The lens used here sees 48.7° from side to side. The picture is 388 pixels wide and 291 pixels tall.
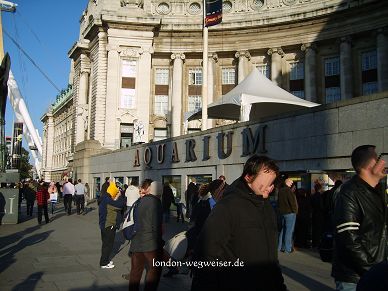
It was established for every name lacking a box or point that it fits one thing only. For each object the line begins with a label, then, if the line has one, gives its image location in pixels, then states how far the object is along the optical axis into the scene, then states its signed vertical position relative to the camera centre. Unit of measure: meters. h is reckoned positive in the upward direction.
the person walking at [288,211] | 11.04 -0.82
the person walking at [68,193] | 22.77 -0.76
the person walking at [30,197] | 22.33 -0.96
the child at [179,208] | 18.72 -1.28
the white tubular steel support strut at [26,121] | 58.28 +9.86
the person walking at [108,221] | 8.75 -0.86
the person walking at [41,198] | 17.95 -0.81
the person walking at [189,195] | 18.52 -0.70
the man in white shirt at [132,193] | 14.95 -0.49
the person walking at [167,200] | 18.08 -0.90
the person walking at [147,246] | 5.94 -0.94
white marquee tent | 21.22 +4.25
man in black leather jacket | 3.49 -0.37
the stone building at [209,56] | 41.12 +12.90
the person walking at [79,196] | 23.17 -0.94
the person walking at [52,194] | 24.18 -0.87
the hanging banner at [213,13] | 25.33 +9.98
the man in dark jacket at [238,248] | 3.02 -0.50
